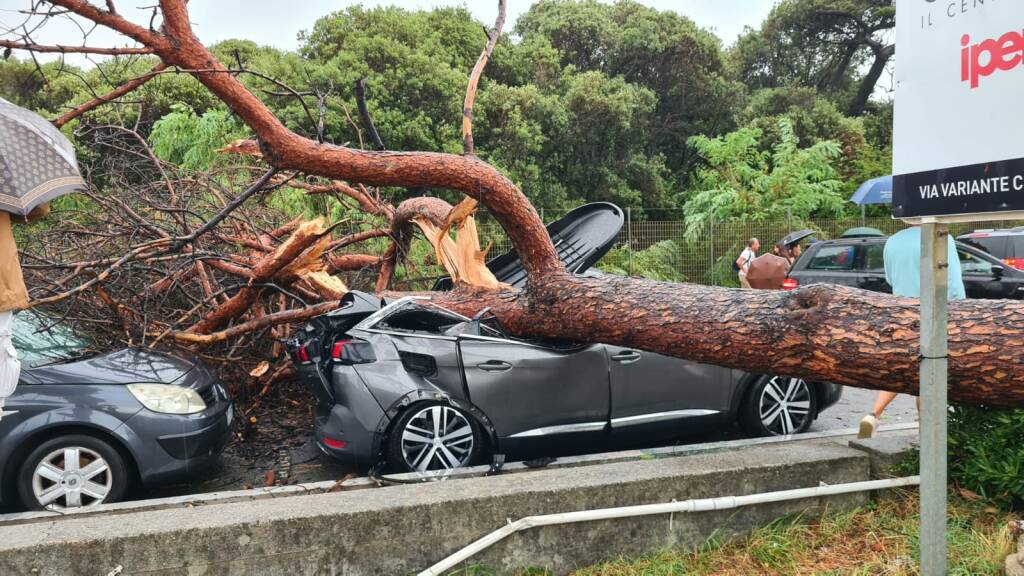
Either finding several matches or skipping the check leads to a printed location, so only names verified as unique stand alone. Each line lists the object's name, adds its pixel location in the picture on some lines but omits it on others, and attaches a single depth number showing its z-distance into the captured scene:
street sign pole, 2.66
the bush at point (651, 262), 16.00
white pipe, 3.08
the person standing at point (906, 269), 5.02
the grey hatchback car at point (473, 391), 4.73
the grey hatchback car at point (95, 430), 4.20
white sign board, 2.31
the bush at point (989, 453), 3.40
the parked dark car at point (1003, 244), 11.54
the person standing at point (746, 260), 13.76
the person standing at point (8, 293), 2.76
